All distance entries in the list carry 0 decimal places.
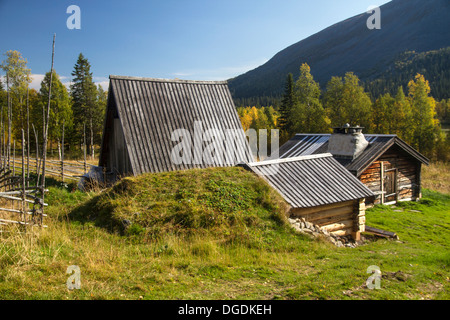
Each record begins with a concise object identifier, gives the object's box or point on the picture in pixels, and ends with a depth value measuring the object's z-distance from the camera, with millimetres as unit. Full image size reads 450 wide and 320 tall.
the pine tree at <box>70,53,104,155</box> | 38812
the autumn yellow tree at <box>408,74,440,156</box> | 34381
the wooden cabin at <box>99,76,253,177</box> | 13289
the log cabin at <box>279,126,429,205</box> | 18203
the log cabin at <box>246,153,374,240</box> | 10883
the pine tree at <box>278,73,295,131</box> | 41284
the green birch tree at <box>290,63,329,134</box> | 37219
